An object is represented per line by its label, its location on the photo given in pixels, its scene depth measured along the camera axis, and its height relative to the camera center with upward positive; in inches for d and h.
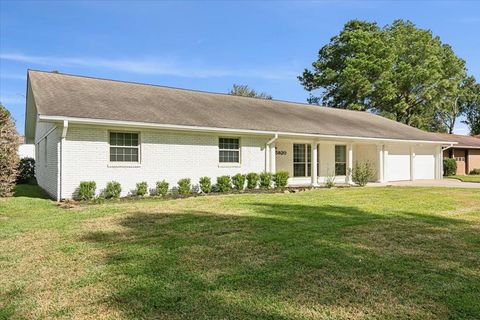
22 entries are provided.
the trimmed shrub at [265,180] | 636.3 -25.8
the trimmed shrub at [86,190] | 480.7 -33.5
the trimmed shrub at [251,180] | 623.8 -25.3
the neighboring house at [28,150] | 1012.8 +38.7
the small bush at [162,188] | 542.0 -33.7
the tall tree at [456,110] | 2304.4 +351.2
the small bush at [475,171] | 1283.2 -20.4
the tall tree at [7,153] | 470.9 +14.4
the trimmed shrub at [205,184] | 579.2 -30.0
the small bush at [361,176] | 725.2 -21.3
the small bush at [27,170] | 838.6 -14.2
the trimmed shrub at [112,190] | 505.4 -34.3
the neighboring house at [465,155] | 1268.5 +35.1
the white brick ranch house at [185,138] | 503.2 +45.8
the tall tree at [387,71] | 1457.9 +374.6
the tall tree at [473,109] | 2395.4 +368.8
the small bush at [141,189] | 529.4 -34.5
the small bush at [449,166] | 1143.0 -3.1
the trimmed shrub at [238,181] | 608.7 -26.4
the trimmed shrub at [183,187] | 561.0 -33.3
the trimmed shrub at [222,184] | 592.1 -30.4
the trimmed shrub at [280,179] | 647.8 -24.5
